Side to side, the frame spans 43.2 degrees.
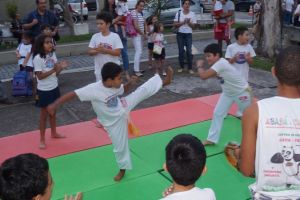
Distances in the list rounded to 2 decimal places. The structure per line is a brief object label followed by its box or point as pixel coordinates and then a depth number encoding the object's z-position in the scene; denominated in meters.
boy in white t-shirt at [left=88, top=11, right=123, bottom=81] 6.11
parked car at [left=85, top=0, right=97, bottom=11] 26.57
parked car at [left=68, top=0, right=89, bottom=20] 23.02
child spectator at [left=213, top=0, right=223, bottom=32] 10.24
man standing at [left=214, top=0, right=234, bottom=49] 10.23
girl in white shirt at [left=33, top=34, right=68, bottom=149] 5.25
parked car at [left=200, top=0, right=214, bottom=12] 17.92
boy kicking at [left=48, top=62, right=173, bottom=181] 4.31
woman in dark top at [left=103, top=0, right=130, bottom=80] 8.63
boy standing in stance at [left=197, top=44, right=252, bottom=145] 5.07
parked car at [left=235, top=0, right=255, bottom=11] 27.30
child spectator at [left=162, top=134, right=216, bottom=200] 2.22
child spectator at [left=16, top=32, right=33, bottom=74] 7.65
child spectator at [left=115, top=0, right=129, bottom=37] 8.77
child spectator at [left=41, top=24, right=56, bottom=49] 6.39
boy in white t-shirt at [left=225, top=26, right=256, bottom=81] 6.18
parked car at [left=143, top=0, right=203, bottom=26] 16.31
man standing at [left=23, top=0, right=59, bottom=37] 7.22
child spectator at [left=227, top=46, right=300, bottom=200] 2.29
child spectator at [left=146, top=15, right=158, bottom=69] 9.33
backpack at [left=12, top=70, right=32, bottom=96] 7.64
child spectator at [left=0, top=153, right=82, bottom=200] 2.07
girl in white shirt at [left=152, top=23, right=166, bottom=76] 9.02
